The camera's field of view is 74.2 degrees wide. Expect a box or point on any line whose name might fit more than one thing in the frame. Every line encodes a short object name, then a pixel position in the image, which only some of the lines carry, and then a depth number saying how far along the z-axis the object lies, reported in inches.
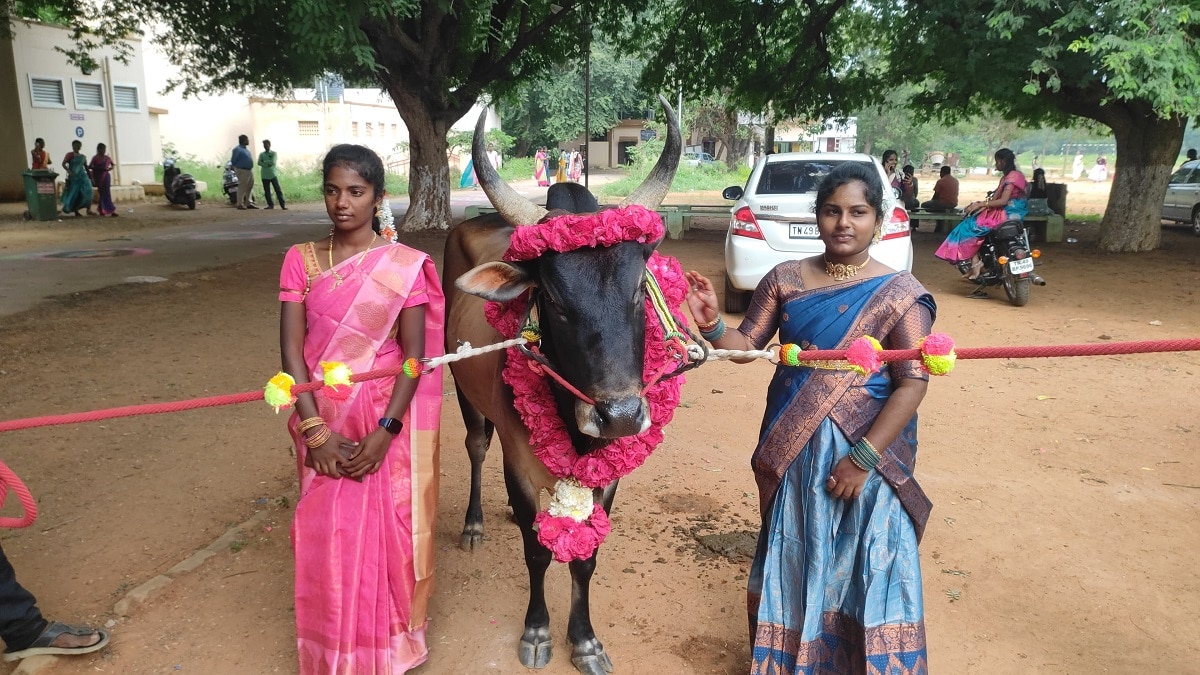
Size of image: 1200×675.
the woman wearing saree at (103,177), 685.9
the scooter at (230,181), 821.2
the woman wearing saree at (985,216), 348.5
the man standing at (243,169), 766.5
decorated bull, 93.7
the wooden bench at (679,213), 607.8
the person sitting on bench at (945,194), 618.5
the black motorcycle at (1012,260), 337.7
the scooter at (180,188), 765.3
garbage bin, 620.4
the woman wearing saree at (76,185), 659.4
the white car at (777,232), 293.4
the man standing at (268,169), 776.9
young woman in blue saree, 97.3
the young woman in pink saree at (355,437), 106.3
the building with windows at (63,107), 747.4
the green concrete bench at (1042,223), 548.7
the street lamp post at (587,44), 563.4
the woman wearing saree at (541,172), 1343.5
